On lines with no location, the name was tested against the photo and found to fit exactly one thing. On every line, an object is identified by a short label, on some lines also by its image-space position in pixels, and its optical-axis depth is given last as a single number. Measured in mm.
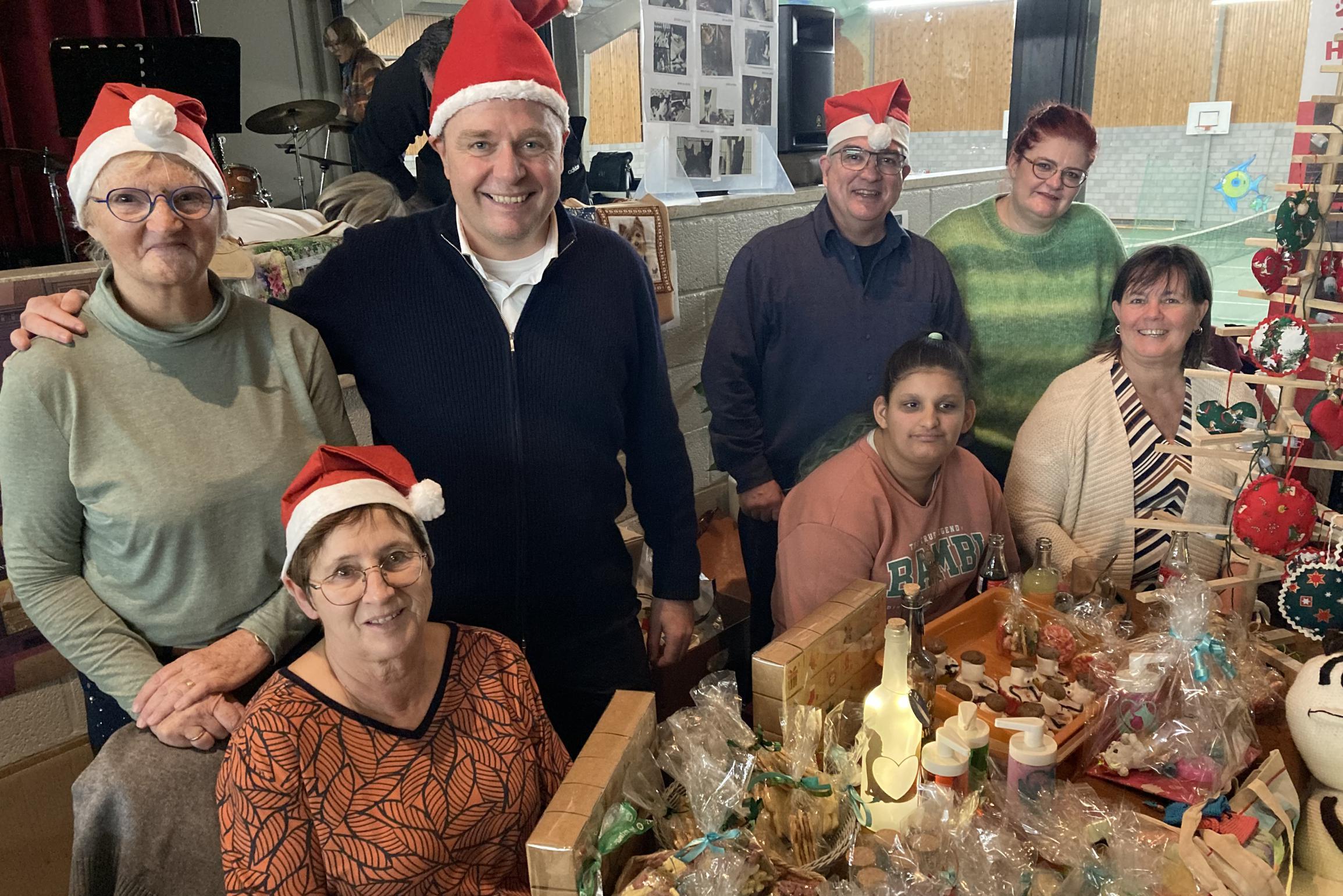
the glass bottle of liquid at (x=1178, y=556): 1833
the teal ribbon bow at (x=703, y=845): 1133
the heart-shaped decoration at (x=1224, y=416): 1704
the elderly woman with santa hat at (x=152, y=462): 1416
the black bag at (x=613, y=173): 3420
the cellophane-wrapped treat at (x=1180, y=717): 1395
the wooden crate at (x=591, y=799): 1047
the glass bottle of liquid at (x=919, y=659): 1507
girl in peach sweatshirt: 1941
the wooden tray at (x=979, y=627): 1806
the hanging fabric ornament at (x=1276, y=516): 1549
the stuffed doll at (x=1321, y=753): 1314
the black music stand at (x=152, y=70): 2904
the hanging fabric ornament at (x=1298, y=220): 1716
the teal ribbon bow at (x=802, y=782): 1223
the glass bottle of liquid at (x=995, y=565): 2021
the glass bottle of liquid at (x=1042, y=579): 1924
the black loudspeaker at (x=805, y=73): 3867
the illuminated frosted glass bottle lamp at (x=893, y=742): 1297
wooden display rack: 1611
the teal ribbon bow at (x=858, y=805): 1204
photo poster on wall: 3336
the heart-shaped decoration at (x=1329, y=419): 1576
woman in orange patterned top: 1307
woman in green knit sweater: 2467
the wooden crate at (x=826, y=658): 1370
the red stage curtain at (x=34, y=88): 4211
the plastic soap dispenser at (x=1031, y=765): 1271
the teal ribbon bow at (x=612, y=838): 1067
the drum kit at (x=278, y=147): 3688
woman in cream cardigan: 2150
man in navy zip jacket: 1653
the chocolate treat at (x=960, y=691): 1570
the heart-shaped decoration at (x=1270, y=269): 1810
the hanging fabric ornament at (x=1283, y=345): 1586
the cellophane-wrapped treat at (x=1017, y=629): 1781
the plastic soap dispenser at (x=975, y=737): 1290
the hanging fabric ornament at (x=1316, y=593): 1542
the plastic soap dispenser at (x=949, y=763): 1237
